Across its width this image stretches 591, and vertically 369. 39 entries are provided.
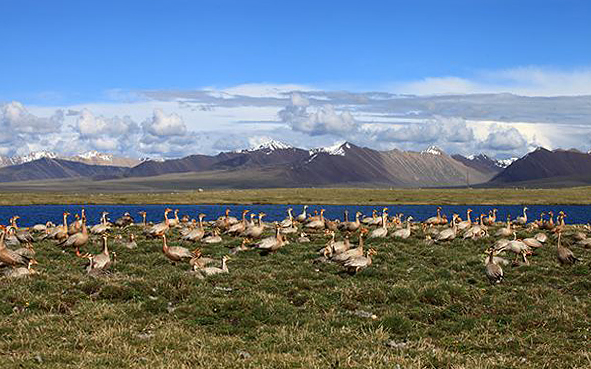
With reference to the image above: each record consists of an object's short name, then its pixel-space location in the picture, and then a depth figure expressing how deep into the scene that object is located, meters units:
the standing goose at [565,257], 27.09
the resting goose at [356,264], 24.72
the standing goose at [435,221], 49.25
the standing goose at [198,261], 24.74
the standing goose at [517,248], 29.02
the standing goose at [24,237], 34.88
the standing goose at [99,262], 24.12
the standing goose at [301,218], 53.13
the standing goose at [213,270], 22.70
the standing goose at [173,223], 45.19
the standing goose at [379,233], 36.79
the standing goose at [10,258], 22.83
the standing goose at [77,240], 31.31
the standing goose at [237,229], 38.94
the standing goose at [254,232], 36.41
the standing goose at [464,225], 41.30
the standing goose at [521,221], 50.69
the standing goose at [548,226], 45.57
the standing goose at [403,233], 36.94
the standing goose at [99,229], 39.94
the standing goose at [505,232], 38.49
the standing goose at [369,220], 48.37
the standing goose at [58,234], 36.03
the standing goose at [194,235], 35.28
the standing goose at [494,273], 22.44
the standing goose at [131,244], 31.71
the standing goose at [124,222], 49.50
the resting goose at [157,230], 37.91
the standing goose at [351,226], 42.16
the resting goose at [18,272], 20.86
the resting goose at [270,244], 31.08
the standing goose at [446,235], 35.88
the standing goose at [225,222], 42.62
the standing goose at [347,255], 26.30
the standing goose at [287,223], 44.34
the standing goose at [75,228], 38.12
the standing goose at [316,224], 44.34
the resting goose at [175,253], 27.33
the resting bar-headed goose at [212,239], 35.28
